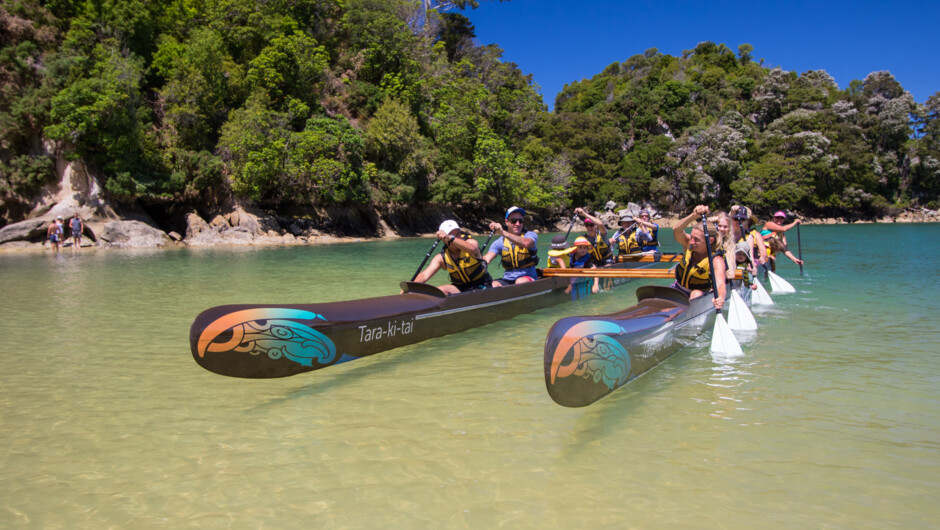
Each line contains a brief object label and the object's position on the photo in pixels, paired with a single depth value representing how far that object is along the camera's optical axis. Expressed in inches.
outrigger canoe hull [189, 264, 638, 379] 176.7
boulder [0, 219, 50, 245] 951.0
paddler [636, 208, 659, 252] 541.6
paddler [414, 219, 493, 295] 279.3
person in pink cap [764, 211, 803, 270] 451.1
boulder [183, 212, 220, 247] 1126.1
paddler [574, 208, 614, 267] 445.7
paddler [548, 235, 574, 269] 406.0
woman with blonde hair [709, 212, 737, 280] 263.5
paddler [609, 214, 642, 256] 520.4
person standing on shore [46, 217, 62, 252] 950.4
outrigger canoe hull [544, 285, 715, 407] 152.8
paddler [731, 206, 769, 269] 365.7
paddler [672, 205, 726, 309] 246.4
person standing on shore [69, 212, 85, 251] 969.5
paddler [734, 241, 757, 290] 359.6
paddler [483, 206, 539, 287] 331.6
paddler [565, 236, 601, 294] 409.4
